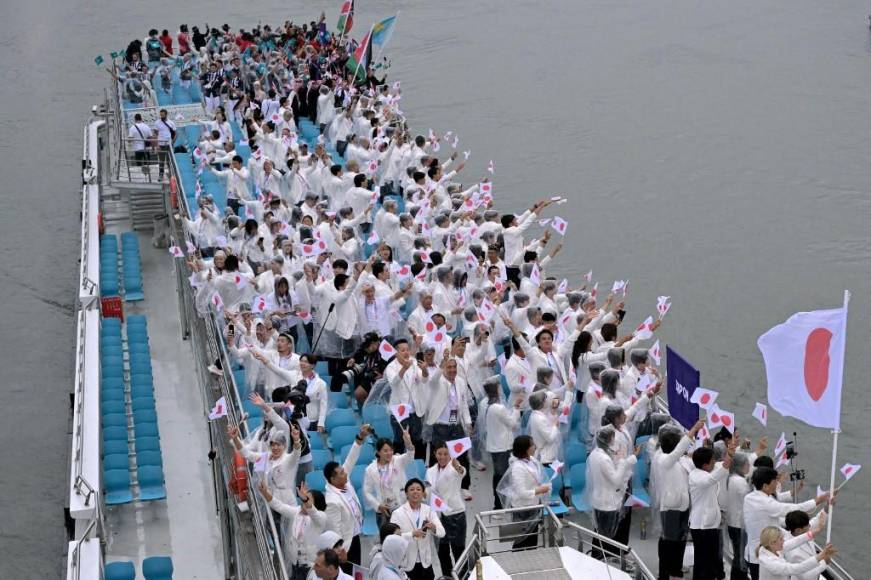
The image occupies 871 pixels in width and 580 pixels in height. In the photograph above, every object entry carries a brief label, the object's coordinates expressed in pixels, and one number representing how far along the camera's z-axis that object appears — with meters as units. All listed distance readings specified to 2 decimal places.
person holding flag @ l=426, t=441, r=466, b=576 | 10.16
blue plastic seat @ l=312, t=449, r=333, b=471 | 11.59
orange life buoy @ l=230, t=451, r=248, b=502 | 11.51
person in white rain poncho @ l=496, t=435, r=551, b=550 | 10.27
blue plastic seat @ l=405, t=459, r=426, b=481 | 11.30
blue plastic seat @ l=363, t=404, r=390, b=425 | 12.34
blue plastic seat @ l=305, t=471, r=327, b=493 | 11.00
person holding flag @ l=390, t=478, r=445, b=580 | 9.51
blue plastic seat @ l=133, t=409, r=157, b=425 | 14.40
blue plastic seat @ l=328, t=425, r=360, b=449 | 12.07
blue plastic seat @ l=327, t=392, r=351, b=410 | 13.11
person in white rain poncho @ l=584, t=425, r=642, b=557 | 10.49
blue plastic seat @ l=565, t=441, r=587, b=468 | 11.95
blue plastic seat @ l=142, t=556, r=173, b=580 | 11.23
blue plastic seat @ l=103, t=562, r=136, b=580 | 11.46
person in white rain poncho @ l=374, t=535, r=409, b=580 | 9.27
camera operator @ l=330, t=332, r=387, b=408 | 13.15
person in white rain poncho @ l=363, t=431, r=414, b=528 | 10.19
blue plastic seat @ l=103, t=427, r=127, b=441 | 14.22
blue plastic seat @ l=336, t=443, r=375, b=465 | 11.89
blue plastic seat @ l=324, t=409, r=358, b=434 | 12.44
